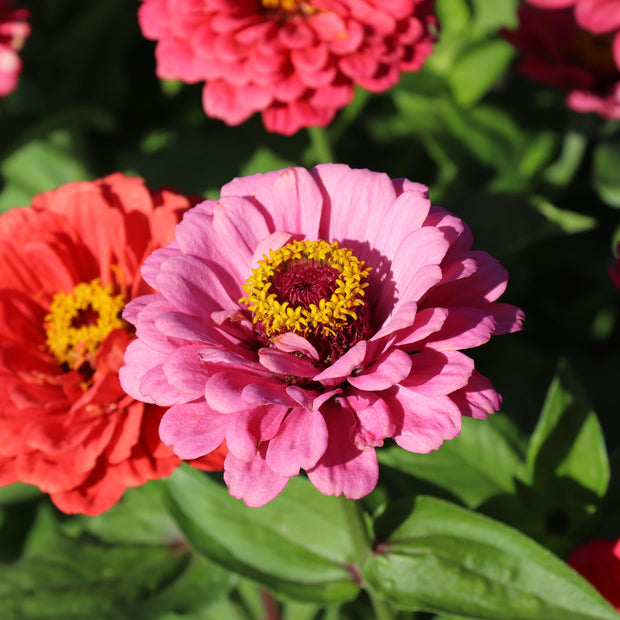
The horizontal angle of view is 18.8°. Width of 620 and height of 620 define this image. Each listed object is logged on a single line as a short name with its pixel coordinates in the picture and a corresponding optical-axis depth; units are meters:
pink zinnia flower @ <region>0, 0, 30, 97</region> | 0.50
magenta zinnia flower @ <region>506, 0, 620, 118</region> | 0.48
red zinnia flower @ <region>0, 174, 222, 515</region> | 0.41
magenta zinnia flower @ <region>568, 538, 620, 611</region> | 0.41
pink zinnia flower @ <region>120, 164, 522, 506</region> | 0.37
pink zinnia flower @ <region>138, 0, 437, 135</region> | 0.46
